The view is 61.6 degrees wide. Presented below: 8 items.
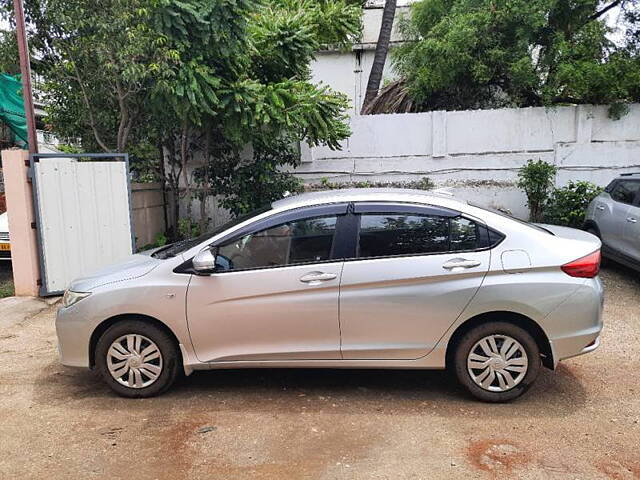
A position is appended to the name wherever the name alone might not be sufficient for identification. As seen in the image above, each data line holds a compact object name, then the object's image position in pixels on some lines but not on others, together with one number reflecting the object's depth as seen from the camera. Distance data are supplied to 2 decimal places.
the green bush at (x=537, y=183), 9.28
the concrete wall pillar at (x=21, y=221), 7.12
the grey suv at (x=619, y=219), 7.14
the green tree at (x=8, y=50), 7.52
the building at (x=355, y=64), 16.55
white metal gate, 7.21
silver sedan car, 3.96
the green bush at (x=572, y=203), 8.97
